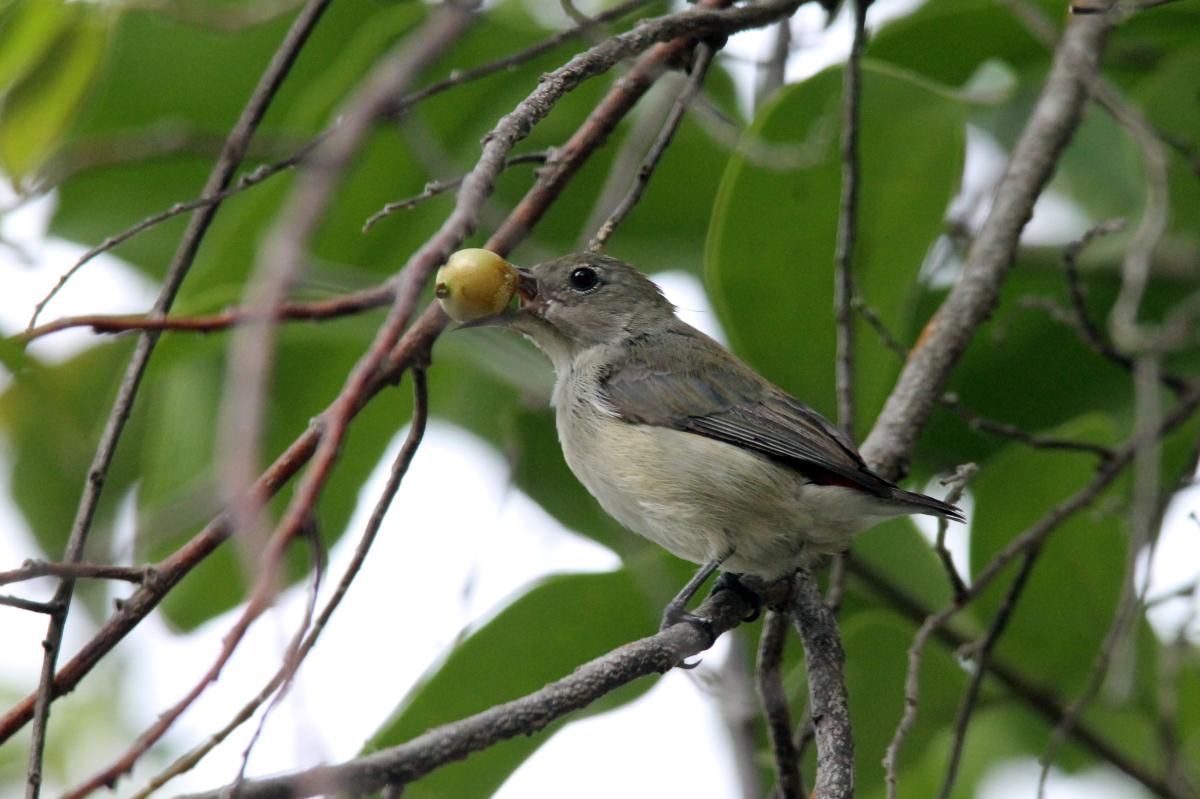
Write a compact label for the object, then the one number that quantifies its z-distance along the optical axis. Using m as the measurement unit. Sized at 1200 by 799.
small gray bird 7.05
